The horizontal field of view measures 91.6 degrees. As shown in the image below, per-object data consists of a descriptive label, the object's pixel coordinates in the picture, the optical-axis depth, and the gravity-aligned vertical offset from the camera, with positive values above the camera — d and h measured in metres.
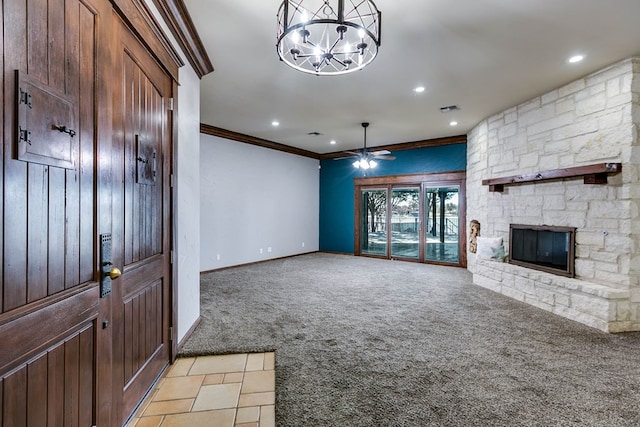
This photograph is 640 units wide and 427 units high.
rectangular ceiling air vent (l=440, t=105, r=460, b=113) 4.72 +1.61
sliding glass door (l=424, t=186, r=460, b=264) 6.79 -0.26
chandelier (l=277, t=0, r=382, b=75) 1.81 +1.58
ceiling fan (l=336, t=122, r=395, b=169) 5.68 +1.05
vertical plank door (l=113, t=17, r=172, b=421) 1.75 -0.07
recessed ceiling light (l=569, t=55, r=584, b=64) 3.17 +1.61
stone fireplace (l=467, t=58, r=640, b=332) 3.25 +0.22
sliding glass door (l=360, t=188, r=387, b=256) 7.86 -0.25
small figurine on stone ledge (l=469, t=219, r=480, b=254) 5.80 -0.38
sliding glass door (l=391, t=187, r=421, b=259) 7.32 -0.24
